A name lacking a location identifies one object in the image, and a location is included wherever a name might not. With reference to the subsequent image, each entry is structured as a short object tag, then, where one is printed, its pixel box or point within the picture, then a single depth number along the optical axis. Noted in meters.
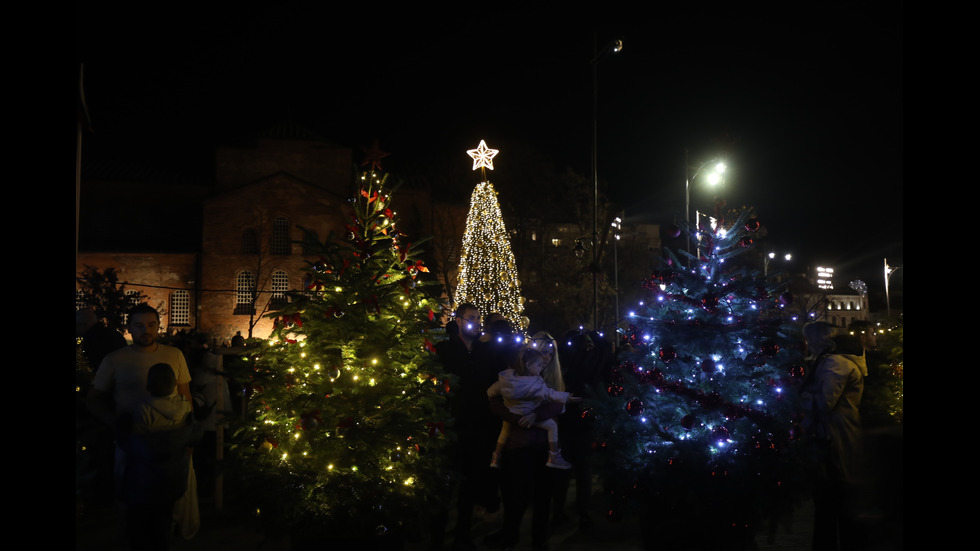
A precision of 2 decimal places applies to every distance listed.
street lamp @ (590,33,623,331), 16.16
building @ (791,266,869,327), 73.38
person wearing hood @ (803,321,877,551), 6.23
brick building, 47.28
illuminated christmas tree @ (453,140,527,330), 20.03
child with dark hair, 5.30
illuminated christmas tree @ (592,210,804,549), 6.16
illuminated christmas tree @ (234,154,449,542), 6.05
